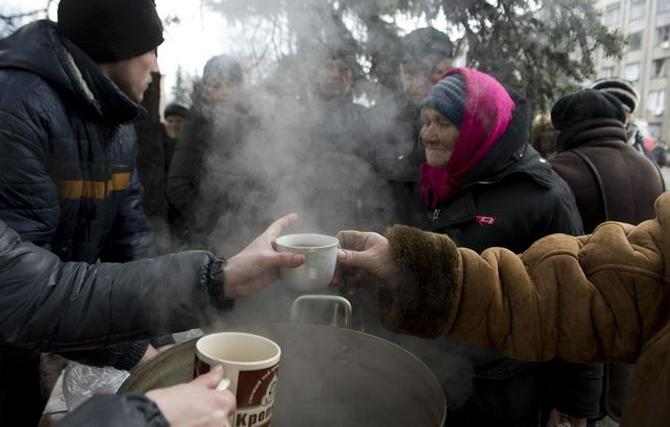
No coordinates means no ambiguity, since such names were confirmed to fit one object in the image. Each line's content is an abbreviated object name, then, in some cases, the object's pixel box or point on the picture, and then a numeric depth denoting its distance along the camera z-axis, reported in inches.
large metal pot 47.9
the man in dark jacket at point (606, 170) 115.1
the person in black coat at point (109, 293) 49.7
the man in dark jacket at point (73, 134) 62.1
